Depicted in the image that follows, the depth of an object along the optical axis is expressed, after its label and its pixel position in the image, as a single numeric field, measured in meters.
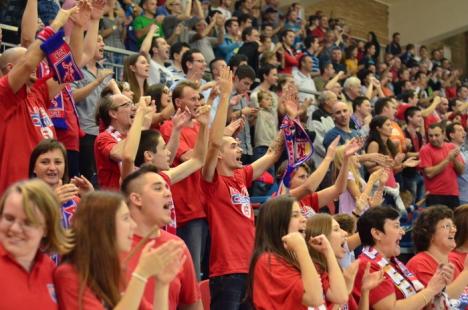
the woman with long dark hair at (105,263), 4.86
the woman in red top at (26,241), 4.70
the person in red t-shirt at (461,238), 9.26
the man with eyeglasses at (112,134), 8.22
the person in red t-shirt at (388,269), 8.00
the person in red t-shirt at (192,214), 8.73
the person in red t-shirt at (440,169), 15.90
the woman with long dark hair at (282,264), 6.58
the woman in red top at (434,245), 8.64
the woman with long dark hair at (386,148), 13.61
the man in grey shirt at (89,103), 10.42
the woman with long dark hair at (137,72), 11.42
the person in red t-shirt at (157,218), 6.18
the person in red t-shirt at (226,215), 8.49
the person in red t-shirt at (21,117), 7.15
